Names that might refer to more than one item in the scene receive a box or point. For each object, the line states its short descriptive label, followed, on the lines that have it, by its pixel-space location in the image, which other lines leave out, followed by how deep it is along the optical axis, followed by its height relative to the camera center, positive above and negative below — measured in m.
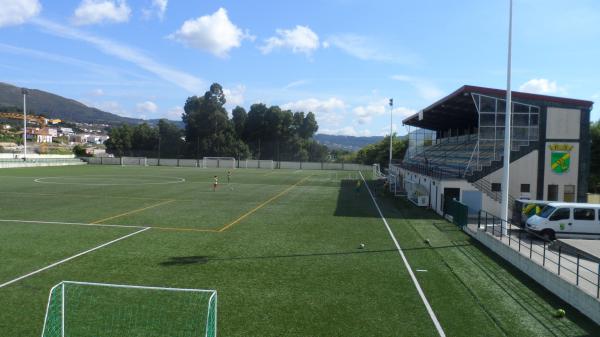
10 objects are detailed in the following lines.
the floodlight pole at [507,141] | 18.00 +0.80
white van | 19.23 -2.61
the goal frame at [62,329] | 8.27 -3.40
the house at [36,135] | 188.16 +5.48
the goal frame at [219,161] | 86.87 -1.70
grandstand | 27.83 +0.34
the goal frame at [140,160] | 88.50 -1.88
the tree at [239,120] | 107.44 +8.06
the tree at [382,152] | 88.56 +1.08
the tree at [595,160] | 51.00 +0.31
